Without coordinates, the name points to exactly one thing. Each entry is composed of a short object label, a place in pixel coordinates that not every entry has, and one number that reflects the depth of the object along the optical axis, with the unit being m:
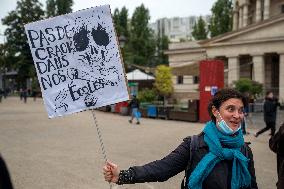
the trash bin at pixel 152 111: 25.39
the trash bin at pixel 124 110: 27.31
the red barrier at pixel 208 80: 21.98
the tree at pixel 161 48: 75.12
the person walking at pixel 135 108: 21.21
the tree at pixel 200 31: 65.94
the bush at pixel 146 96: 28.81
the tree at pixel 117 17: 66.46
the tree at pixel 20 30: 65.32
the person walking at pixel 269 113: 14.98
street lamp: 21.59
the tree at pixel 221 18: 60.62
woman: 3.08
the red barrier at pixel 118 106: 27.54
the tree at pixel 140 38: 64.69
